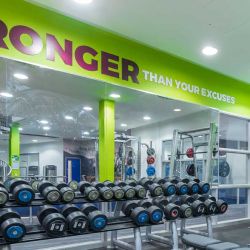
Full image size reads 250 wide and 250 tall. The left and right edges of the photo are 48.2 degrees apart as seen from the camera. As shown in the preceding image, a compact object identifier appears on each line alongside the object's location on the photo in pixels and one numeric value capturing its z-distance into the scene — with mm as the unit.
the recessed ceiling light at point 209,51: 3889
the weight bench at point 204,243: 2346
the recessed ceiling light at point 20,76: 2947
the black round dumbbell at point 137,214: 2852
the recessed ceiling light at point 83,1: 2826
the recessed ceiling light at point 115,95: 3641
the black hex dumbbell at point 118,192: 3006
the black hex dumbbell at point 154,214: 2929
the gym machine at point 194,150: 4352
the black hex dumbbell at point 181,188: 3592
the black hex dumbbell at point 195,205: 3408
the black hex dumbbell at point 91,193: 2883
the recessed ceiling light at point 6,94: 2895
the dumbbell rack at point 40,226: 2379
